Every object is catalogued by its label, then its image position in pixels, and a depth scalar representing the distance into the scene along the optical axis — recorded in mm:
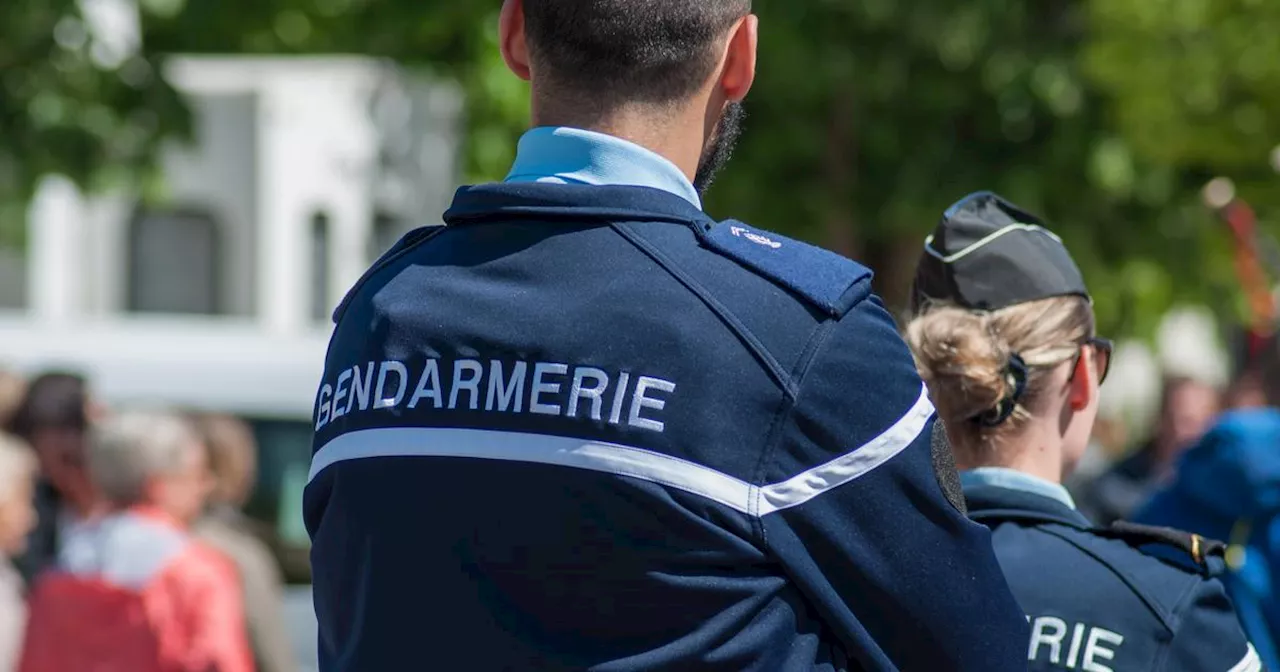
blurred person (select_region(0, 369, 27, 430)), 14607
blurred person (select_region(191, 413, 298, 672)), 11794
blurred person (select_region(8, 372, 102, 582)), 13790
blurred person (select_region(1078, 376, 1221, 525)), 17698
